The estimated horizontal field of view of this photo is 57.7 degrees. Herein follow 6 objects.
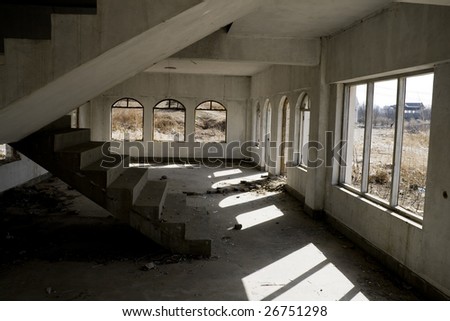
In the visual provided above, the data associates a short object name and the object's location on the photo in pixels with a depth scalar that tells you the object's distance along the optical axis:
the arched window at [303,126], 9.84
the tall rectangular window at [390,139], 5.23
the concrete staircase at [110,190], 5.69
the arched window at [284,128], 12.20
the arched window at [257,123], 16.46
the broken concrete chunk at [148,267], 5.34
